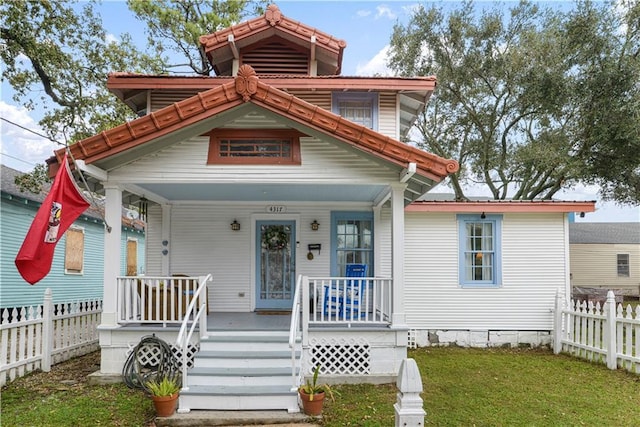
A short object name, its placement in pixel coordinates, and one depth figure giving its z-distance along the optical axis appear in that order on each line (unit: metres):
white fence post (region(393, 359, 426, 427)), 3.06
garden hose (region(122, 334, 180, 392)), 6.00
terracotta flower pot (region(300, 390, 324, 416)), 5.08
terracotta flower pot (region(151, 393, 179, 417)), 5.00
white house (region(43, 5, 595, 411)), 6.22
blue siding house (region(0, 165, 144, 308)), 12.21
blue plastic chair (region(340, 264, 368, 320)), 7.80
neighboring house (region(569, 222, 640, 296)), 23.69
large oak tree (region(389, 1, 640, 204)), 15.18
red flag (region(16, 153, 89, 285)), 5.20
